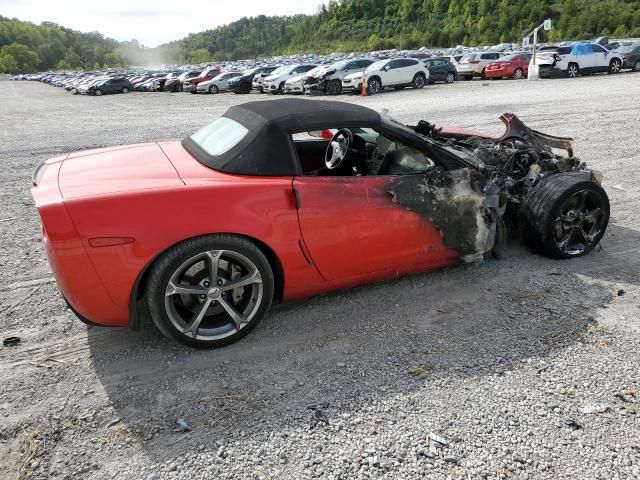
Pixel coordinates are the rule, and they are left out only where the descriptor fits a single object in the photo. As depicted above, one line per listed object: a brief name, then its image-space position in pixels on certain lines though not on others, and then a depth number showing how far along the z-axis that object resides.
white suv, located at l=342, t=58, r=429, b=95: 22.31
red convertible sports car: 2.85
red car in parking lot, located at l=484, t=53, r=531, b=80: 25.58
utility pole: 24.06
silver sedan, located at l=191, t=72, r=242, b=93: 30.31
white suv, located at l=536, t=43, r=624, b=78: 24.53
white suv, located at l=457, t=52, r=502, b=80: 27.36
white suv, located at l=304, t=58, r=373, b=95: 23.06
